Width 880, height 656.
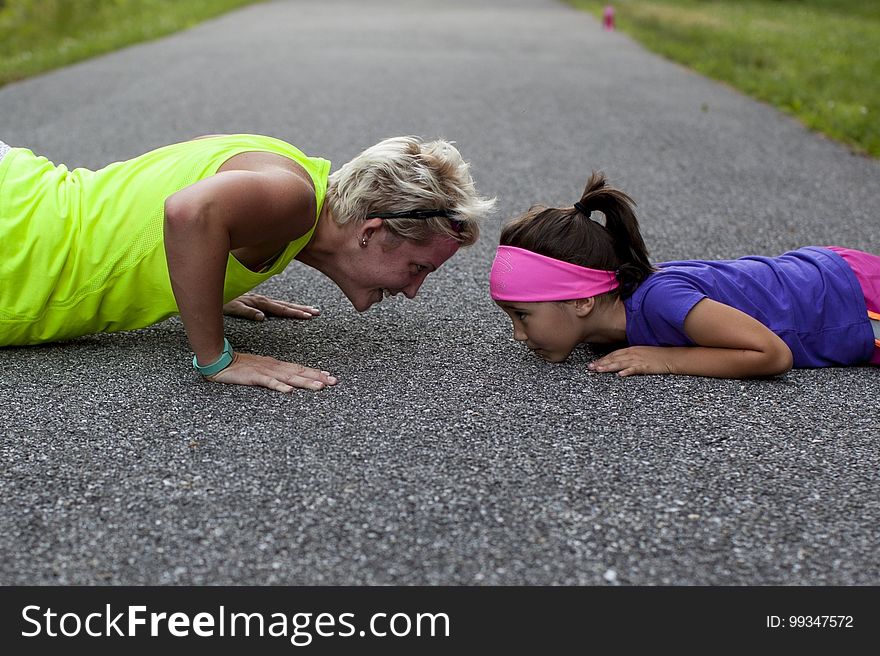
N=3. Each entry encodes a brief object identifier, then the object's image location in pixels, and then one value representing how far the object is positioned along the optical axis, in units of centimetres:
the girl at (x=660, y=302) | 294
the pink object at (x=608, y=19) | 1530
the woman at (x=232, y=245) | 287
